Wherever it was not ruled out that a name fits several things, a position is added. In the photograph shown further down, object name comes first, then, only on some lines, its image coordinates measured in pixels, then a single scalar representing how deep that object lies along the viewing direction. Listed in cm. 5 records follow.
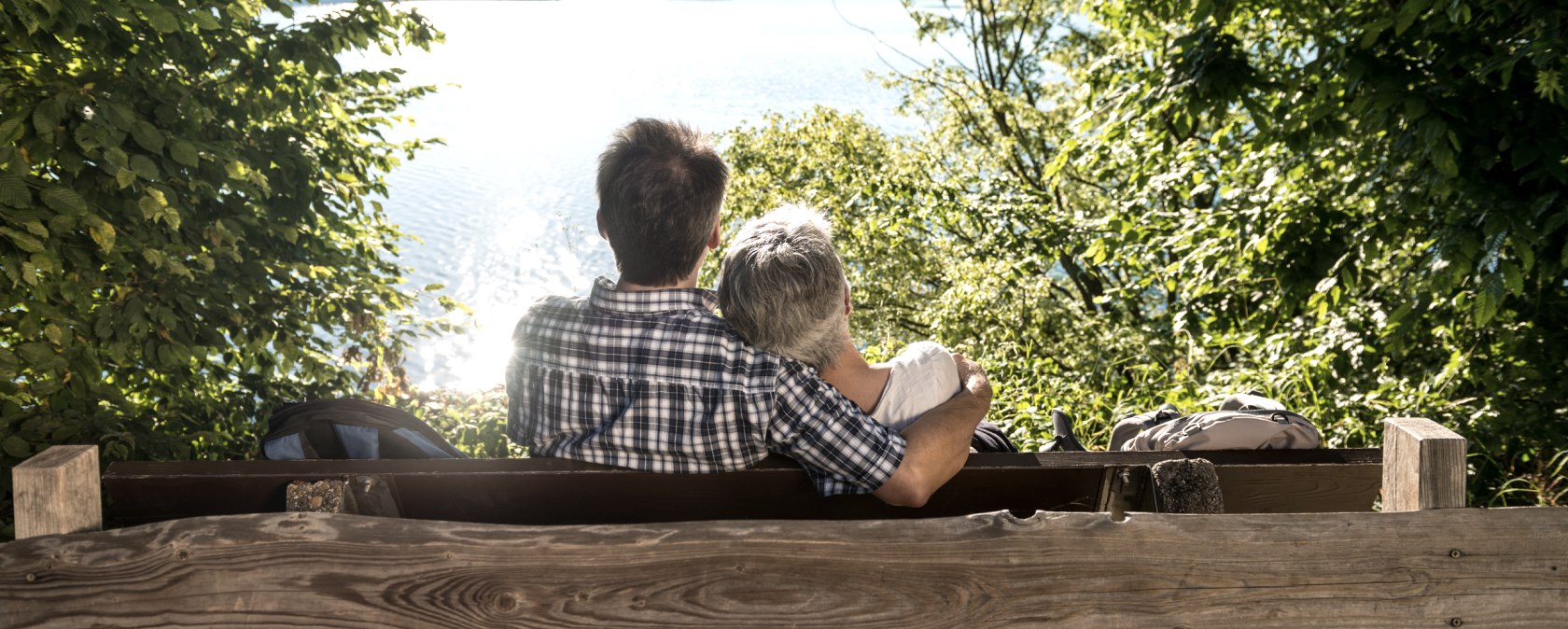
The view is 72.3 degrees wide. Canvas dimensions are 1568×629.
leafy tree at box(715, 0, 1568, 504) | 346
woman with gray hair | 197
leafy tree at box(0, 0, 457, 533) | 270
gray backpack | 221
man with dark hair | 190
